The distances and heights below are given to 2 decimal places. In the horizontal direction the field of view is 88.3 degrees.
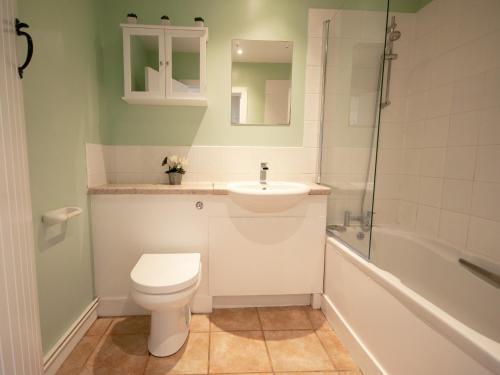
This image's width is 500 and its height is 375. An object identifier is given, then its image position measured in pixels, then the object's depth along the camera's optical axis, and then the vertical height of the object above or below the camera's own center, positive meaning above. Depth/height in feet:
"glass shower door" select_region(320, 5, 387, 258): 4.95 +0.96
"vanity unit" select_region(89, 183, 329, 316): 5.31 -1.73
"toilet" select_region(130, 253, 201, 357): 3.98 -2.13
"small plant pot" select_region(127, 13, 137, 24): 5.49 +2.92
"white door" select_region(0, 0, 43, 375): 2.75 -0.84
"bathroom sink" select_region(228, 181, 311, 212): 4.69 -0.72
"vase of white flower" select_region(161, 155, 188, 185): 5.96 -0.27
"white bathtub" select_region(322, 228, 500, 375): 2.63 -2.08
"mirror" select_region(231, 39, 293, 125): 6.26 +1.92
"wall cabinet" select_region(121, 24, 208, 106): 5.52 +2.04
